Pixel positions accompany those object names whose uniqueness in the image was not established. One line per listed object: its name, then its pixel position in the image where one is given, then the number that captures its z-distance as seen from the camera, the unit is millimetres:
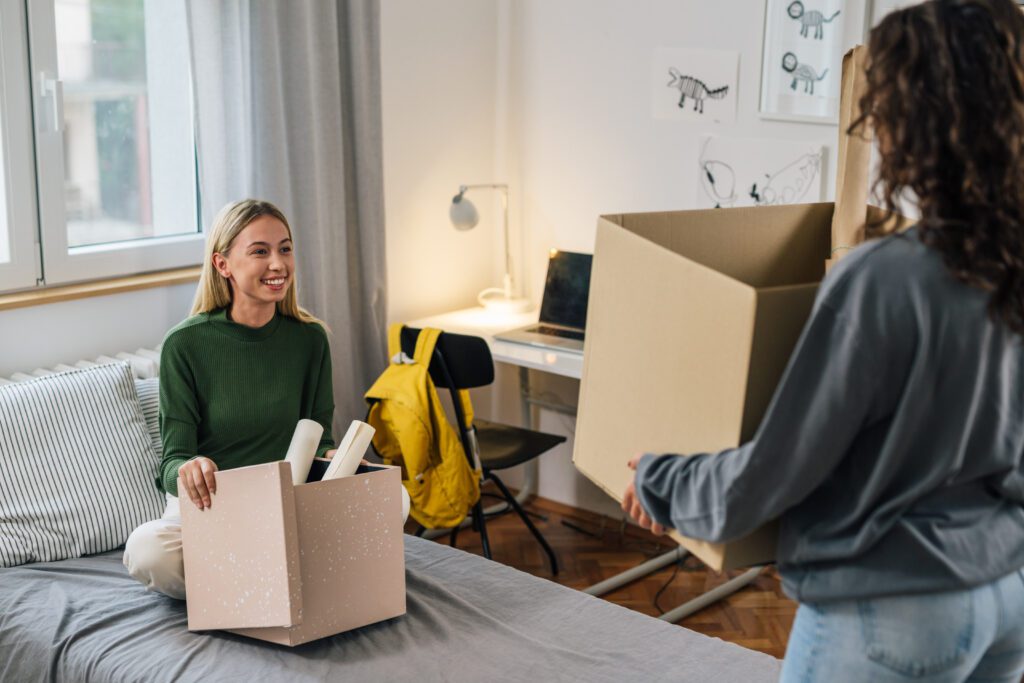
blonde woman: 2291
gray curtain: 2945
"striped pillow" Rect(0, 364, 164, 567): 2320
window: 2688
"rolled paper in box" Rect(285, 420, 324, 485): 2076
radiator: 2666
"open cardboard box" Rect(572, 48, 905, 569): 1104
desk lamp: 3531
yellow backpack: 2936
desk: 3059
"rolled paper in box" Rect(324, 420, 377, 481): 2047
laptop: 3412
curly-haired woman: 987
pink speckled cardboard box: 1842
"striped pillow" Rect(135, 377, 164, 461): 2578
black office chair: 2938
